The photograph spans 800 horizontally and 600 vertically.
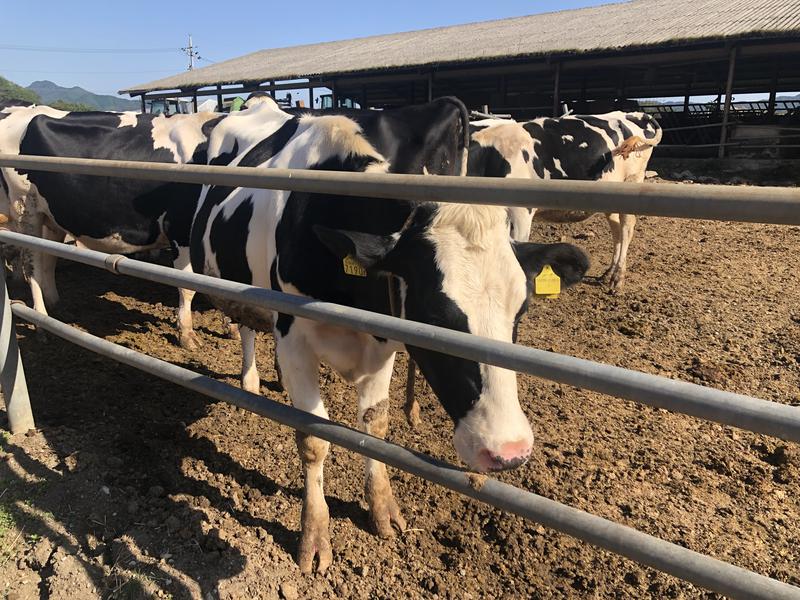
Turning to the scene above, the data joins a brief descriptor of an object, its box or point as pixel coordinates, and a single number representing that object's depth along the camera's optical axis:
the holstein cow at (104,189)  4.85
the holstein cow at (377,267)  1.61
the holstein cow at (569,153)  6.08
